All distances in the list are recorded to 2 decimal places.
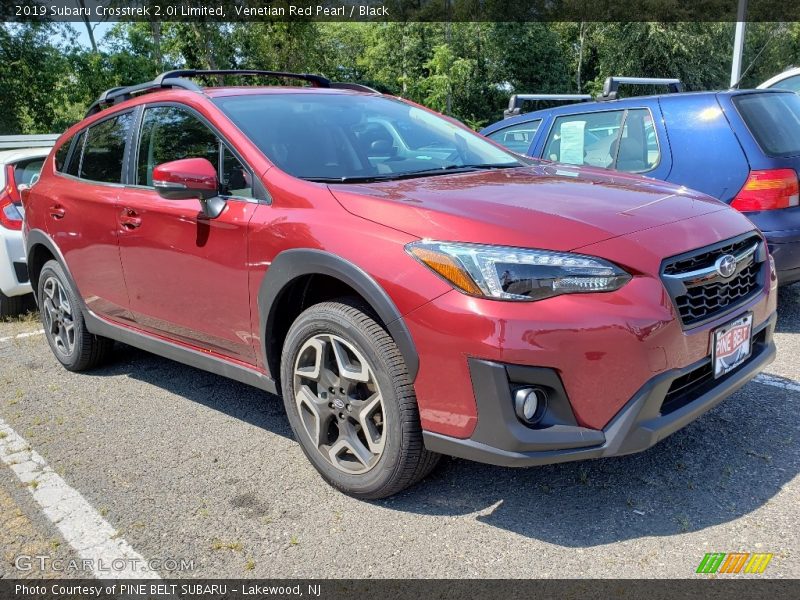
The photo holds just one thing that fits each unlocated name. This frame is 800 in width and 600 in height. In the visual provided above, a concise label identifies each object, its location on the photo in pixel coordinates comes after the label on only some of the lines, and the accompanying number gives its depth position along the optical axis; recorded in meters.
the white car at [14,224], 5.91
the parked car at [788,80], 8.40
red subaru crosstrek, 2.33
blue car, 4.45
